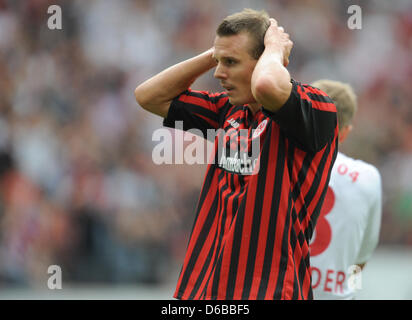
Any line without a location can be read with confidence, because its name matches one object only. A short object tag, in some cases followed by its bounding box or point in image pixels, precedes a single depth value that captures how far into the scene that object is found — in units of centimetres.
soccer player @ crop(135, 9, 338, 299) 533
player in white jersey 793
